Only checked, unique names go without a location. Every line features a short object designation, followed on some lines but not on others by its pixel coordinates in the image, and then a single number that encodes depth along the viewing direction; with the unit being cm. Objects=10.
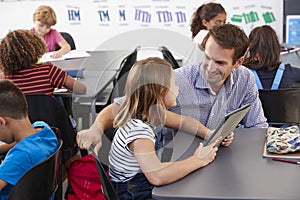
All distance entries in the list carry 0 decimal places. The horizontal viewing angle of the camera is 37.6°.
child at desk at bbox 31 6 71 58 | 409
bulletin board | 492
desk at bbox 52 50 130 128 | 279
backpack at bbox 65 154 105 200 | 177
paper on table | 370
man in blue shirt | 203
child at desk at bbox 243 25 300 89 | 266
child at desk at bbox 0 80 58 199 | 157
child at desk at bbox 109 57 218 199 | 155
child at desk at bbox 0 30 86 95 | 252
